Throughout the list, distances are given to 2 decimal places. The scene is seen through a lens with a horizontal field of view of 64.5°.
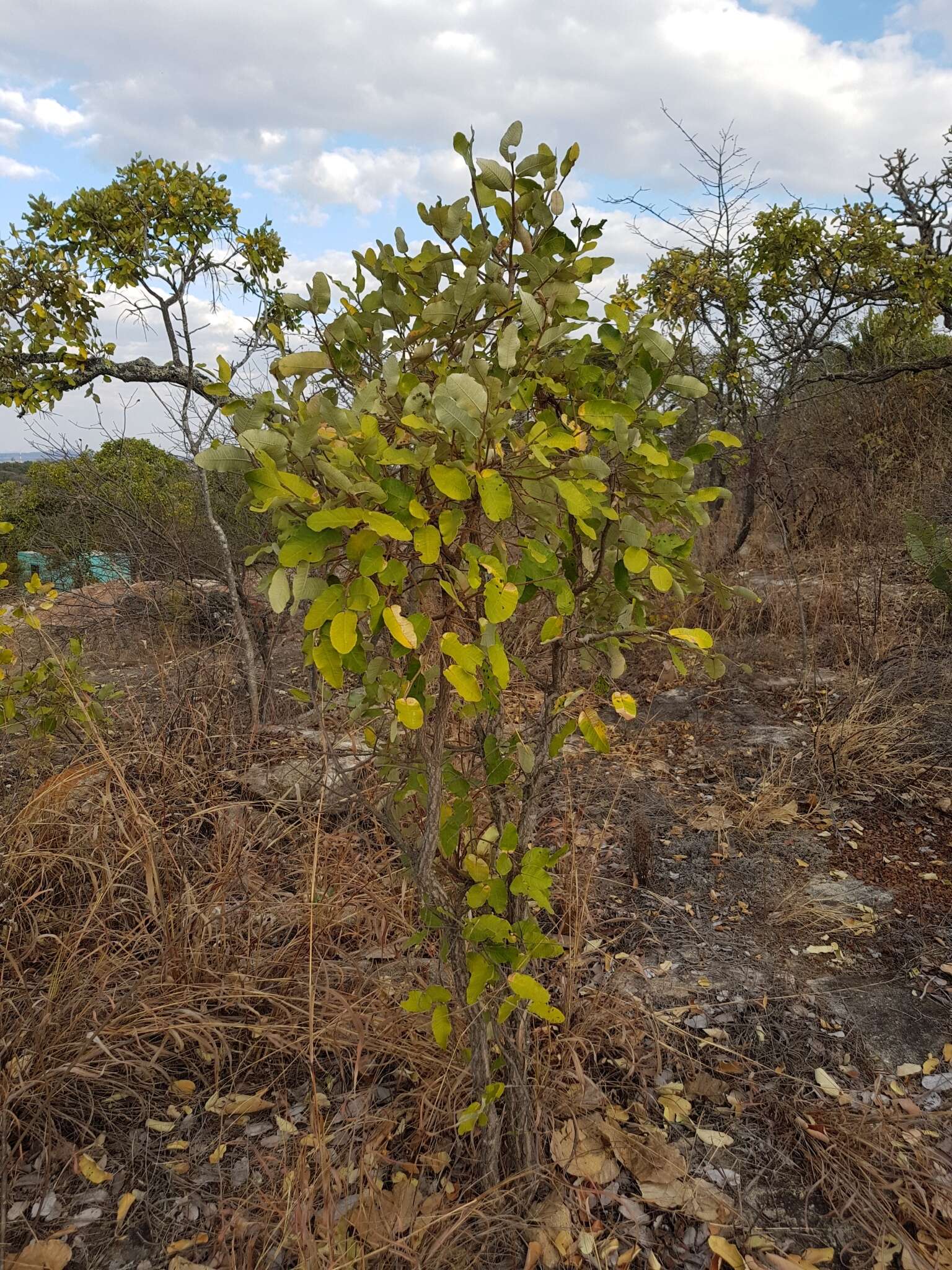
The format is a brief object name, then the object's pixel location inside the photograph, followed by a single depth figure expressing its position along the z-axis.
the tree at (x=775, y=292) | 5.79
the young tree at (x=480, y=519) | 0.96
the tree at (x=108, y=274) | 3.70
